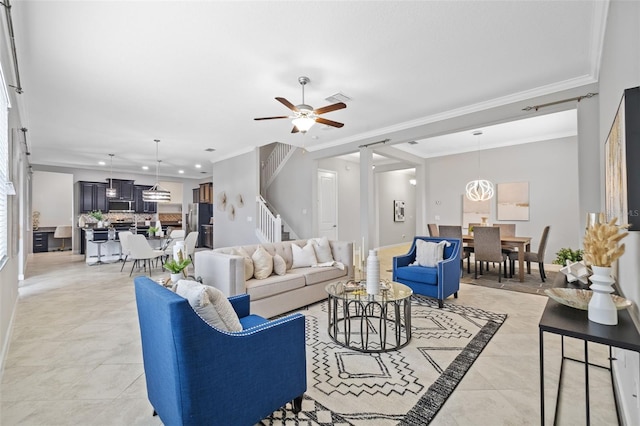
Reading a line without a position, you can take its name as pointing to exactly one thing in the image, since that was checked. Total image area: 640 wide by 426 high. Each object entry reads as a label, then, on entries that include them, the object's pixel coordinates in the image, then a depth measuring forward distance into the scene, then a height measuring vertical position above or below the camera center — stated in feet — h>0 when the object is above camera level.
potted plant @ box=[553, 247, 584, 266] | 11.00 -1.71
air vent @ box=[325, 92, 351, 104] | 13.14 +5.35
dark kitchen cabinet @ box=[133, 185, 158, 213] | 35.55 +1.60
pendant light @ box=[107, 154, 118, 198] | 29.30 +2.53
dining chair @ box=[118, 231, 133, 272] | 21.62 -1.82
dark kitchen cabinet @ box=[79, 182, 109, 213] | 31.83 +2.36
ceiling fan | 10.52 +3.84
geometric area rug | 5.96 -4.04
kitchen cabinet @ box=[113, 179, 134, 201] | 34.12 +3.35
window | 7.97 +1.54
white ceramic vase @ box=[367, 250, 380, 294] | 9.11 -1.93
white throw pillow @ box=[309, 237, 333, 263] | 14.25 -1.72
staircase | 21.45 +0.66
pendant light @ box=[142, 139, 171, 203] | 24.58 +1.83
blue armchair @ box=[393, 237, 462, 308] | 12.30 -2.70
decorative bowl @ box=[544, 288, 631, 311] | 4.78 -1.55
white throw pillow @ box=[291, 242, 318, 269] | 13.60 -1.95
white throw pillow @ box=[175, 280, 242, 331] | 5.10 -1.58
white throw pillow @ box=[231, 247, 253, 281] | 11.21 -1.78
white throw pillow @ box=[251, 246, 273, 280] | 11.55 -1.96
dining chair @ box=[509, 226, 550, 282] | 16.75 -2.56
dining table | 16.65 -1.90
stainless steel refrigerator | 34.47 -0.09
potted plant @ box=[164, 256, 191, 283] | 9.69 -1.68
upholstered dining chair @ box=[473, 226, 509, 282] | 16.66 -1.85
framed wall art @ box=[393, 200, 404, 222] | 35.39 +0.46
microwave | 33.86 +1.32
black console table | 3.97 -1.76
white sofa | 10.30 -2.55
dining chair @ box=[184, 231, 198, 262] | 22.36 -1.82
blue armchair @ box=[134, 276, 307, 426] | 4.43 -2.53
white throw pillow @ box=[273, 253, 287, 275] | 12.21 -2.10
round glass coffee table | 8.68 -3.62
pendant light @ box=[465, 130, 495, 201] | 21.39 +1.69
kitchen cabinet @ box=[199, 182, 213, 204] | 34.58 +2.85
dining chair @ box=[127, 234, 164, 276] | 19.80 -2.18
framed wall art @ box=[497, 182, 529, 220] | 22.39 +0.90
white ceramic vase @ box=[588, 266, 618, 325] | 4.45 -1.35
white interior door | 25.76 +0.97
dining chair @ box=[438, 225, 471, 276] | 17.98 -1.19
